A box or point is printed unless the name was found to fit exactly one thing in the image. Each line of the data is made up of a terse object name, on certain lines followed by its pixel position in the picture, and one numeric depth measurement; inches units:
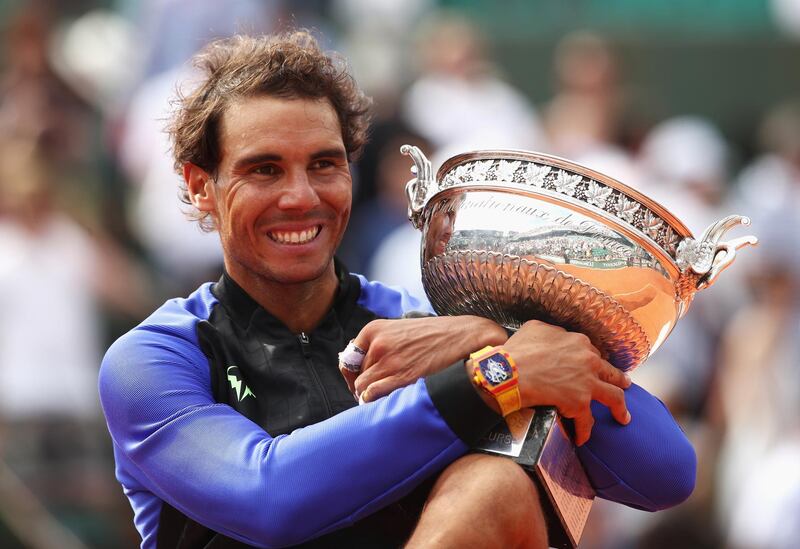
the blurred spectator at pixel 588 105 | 581.9
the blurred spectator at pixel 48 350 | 502.0
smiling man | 219.9
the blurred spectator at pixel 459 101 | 619.5
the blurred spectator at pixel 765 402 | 513.7
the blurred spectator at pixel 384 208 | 573.9
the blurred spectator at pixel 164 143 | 532.1
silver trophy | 227.8
